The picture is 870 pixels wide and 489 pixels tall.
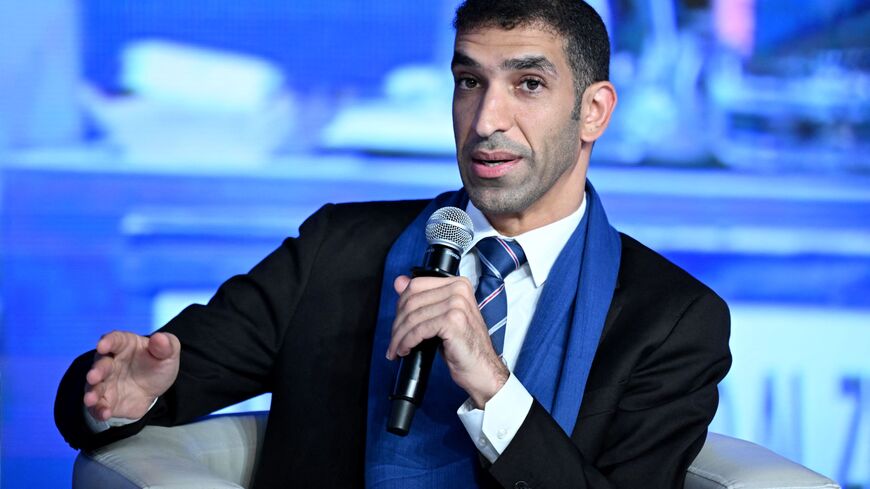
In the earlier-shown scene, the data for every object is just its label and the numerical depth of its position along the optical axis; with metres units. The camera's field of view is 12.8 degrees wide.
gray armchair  3.76
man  3.80
